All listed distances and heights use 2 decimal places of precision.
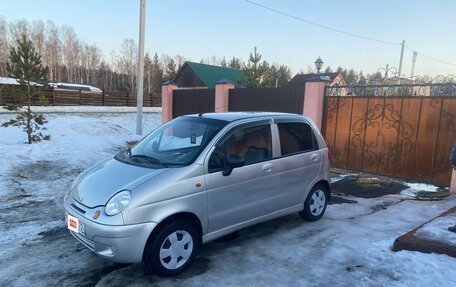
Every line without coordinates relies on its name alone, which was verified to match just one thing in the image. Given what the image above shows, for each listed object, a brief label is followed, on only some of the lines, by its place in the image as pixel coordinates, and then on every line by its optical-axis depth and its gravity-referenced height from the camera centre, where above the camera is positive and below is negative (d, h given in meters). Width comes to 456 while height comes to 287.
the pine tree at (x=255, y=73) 18.02 +1.29
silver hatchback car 3.29 -1.03
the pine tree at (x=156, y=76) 57.72 +2.74
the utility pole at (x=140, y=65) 14.18 +1.10
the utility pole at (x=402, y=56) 31.88 +4.53
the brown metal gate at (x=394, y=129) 7.25 -0.60
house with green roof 36.46 +2.22
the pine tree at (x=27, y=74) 10.47 +0.37
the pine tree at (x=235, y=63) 60.03 +5.86
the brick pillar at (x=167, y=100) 14.33 -0.32
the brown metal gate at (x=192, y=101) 12.65 -0.27
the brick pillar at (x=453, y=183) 6.72 -1.52
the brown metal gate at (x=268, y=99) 9.87 -0.06
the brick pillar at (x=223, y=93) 11.75 +0.09
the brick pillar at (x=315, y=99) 9.23 +0.02
